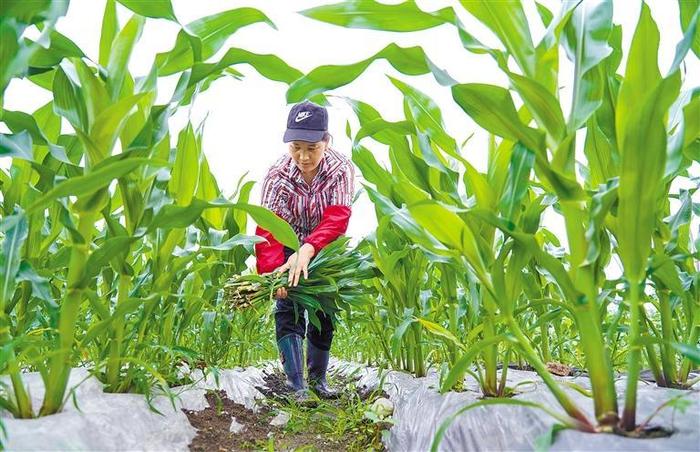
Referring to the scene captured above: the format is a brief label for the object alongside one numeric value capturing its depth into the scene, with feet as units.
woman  7.95
